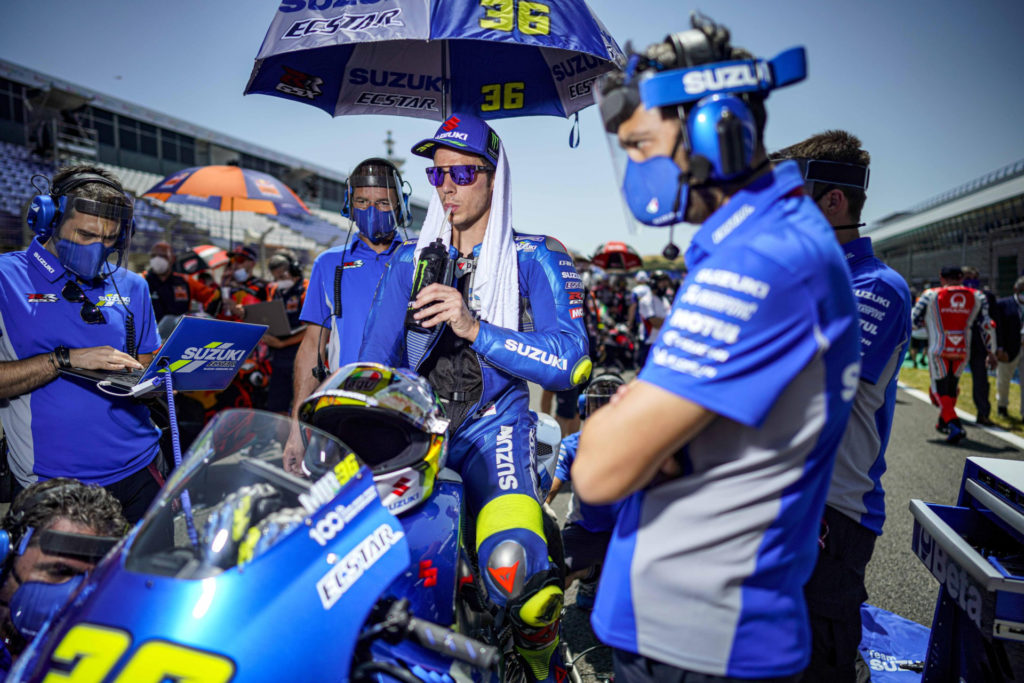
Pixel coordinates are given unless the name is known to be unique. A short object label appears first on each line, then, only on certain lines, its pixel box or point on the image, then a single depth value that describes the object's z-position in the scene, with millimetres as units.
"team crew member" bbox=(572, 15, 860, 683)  1106
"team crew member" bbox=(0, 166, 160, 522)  2547
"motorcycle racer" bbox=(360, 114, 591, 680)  2059
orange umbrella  7711
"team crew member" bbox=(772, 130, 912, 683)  2074
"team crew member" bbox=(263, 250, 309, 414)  6625
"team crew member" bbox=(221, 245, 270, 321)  7447
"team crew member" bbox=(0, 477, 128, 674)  1617
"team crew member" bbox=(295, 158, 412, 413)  3807
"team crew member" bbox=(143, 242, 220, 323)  7523
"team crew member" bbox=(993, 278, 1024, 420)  8859
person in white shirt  10612
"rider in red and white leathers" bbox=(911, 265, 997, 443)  7594
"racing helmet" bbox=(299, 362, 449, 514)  1811
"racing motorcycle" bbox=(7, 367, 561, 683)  1141
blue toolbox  1956
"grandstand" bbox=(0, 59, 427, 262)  23781
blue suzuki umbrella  2750
